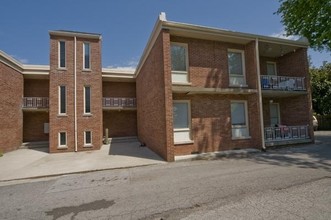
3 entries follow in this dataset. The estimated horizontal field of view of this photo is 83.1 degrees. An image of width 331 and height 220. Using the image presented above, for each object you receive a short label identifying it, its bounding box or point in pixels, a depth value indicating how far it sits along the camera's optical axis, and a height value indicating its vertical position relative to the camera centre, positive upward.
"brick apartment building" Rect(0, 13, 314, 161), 9.81 +1.83
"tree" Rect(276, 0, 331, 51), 12.27 +7.24
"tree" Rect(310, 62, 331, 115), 21.22 +3.09
